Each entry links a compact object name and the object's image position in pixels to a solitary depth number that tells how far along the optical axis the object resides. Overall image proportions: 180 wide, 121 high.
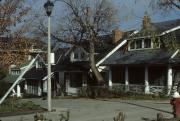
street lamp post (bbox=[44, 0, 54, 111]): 21.97
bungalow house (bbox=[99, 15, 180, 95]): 39.81
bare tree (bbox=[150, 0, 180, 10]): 31.20
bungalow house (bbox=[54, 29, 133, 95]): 53.03
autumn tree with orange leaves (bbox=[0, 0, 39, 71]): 23.11
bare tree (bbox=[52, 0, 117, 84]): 45.03
